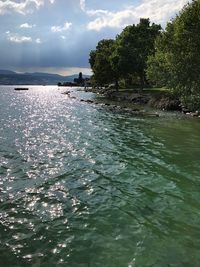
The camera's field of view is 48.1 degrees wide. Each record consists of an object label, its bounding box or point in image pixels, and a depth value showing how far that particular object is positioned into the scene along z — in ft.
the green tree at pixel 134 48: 226.35
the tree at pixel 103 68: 272.97
